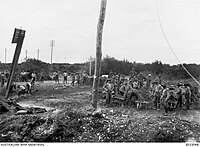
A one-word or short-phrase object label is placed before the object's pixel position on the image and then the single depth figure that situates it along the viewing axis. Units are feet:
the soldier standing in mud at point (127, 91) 38.93
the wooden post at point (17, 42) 33.39
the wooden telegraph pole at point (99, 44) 23.40
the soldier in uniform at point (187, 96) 35.88
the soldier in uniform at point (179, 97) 35.33
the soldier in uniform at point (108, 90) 39.19
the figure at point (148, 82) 60.61
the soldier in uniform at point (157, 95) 36.70
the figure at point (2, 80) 68.26
